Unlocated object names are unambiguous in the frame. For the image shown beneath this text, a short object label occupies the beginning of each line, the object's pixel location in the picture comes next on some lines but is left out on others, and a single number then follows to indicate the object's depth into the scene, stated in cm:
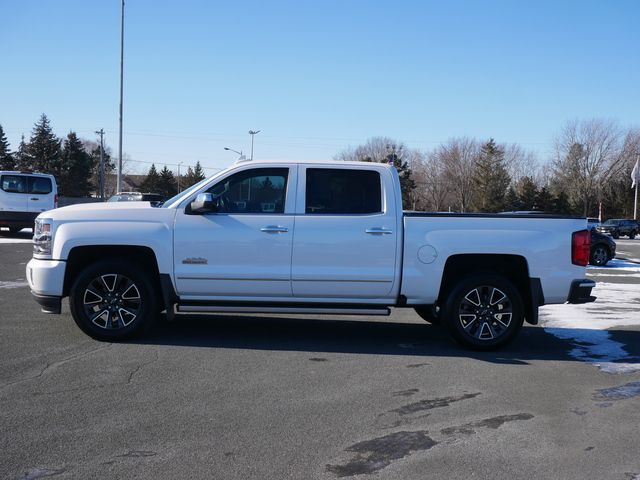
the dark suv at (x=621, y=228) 5088
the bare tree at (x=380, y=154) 6236
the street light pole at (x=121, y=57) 3328
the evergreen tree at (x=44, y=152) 7186
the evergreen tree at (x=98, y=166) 9938
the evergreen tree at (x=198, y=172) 9819
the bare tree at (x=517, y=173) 7888
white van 2134
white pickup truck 685
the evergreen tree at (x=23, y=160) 7238
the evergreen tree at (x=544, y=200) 6900
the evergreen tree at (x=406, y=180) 5522
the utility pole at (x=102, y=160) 6525
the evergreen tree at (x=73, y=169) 7294
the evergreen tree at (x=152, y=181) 9118
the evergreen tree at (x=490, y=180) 6938
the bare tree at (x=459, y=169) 7431
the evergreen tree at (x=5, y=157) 7288
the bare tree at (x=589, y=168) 7250
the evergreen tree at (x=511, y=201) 7050
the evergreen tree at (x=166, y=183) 9100
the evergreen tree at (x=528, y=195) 6882
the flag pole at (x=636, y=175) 6031
